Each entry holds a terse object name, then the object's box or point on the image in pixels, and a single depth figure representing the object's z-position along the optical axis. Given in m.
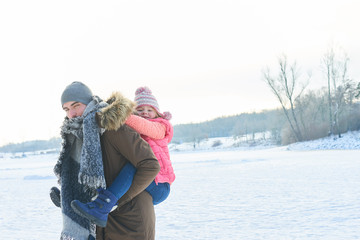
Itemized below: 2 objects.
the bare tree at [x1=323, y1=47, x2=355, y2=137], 38.25
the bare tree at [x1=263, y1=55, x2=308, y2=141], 40.22
